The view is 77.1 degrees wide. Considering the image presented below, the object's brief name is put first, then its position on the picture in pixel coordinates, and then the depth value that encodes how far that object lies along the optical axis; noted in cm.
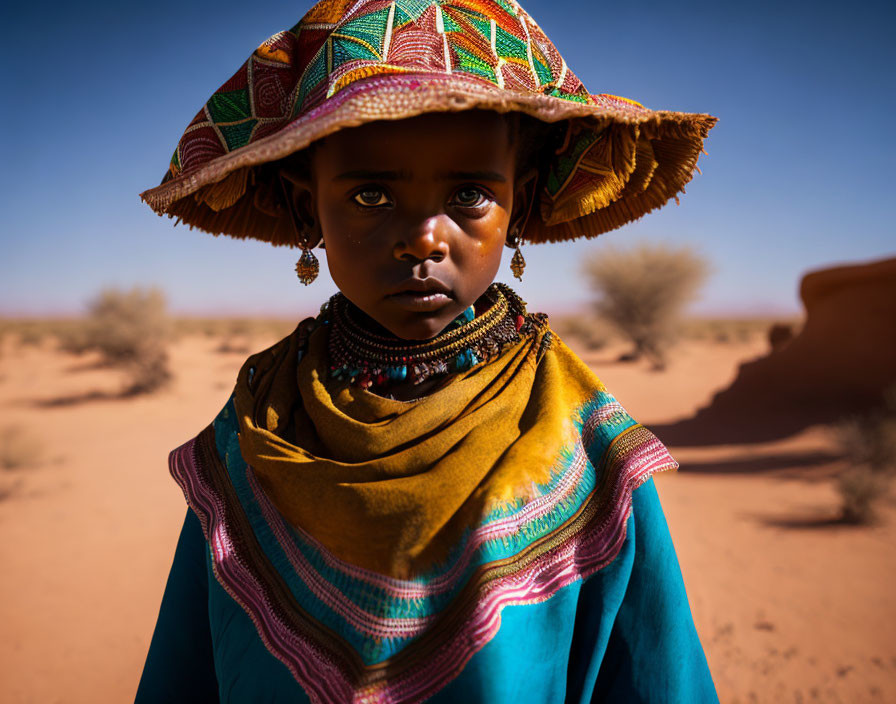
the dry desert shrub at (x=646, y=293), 1938
